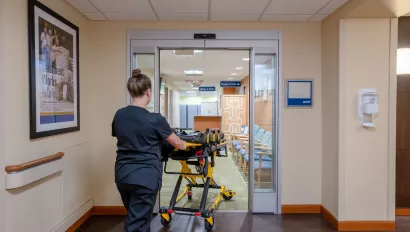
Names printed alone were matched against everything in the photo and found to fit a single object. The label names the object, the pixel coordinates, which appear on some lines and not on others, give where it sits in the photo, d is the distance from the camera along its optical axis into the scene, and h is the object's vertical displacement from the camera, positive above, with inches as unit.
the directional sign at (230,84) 469.7 +43.2
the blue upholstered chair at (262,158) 157.9 -26.7
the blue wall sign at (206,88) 560.4 +43.2
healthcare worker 77.2 -13.9
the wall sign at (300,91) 151.2 +10.2
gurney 130.1 -23.5
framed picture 97.9 +14.5
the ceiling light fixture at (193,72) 357.4 +48.7
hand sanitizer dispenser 127.7 +2.9
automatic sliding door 150.9 -4.8
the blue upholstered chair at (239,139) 276.3 -29.9
